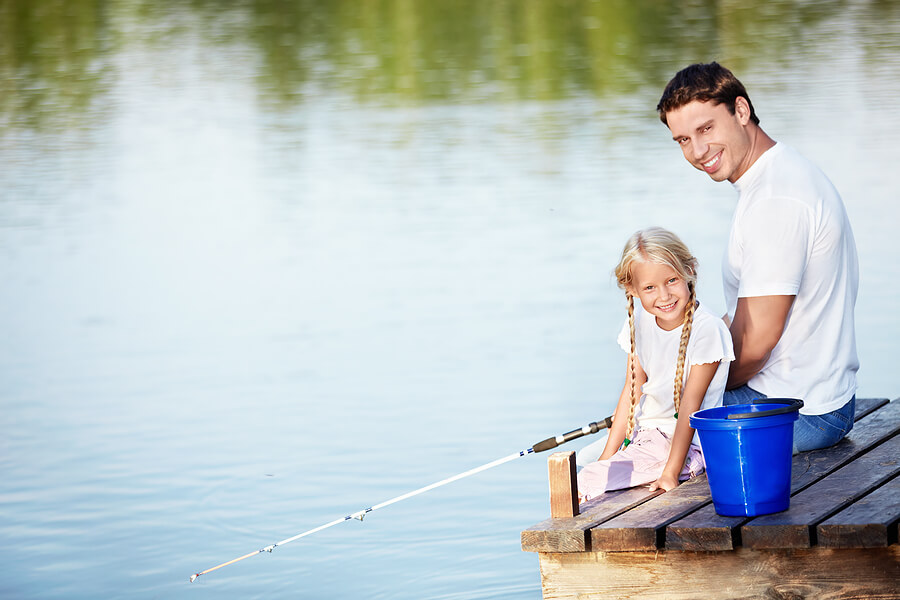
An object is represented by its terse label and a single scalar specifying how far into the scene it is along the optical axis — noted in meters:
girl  7.02
